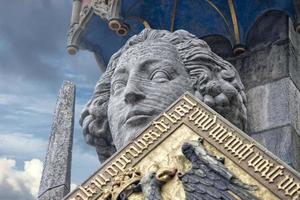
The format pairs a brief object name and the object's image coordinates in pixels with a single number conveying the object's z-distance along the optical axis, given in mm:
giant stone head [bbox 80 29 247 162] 3883
